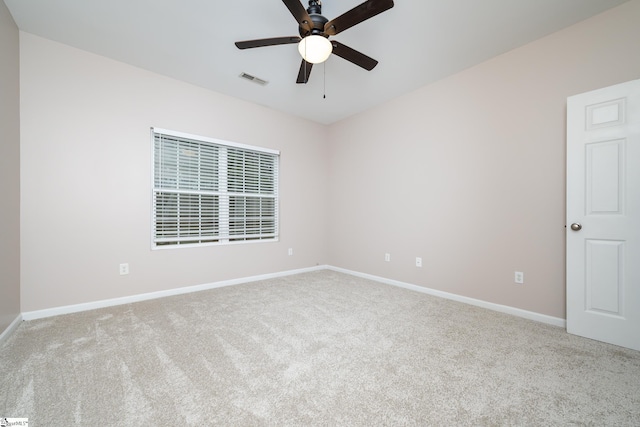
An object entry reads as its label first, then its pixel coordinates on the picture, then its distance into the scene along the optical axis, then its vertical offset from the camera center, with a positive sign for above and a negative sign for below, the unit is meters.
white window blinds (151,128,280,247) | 3.22 +0.32
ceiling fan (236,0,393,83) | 1.64 +1.34
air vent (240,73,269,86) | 3.15 +1.71
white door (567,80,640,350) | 1.98 +0.02
